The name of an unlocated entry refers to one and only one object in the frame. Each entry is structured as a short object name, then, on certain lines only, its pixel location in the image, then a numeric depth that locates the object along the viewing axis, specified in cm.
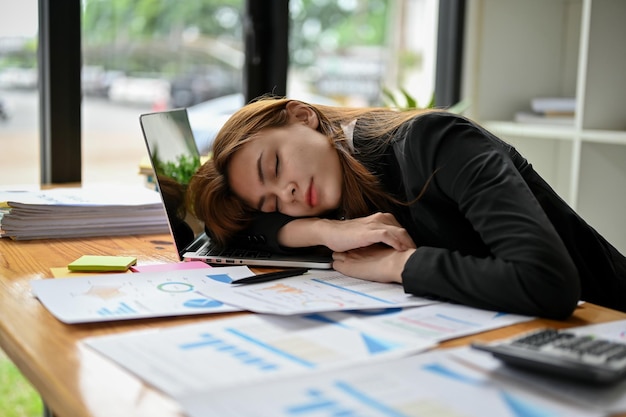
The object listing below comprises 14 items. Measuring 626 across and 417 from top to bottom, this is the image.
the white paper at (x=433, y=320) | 84
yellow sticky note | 114
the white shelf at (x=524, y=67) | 261
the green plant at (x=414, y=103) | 228
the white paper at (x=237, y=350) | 69
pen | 106
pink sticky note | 117
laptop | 123
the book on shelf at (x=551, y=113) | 242
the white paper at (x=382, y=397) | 61
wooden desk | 63
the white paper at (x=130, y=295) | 90
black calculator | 66
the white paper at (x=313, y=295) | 92
